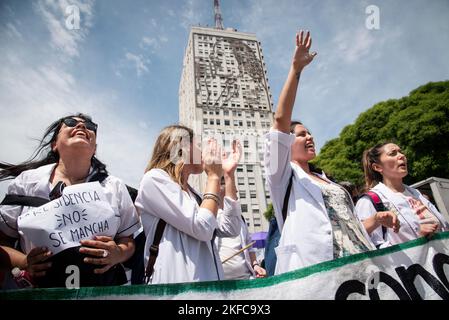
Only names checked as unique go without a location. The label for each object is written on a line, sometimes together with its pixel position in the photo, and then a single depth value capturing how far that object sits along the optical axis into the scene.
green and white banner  1.32
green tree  12.70
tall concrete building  50.59
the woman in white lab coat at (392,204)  2.32
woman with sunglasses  1.54
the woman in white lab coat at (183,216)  1.74
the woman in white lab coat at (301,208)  1.86
